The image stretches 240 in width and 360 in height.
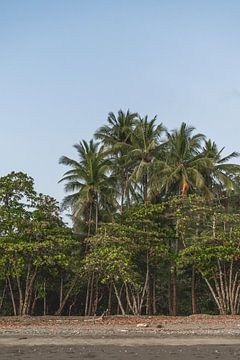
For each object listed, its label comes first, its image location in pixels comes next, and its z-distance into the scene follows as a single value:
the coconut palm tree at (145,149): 36.96
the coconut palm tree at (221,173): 36.59
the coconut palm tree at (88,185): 36.44
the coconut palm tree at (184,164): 35.38
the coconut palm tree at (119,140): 39.41
